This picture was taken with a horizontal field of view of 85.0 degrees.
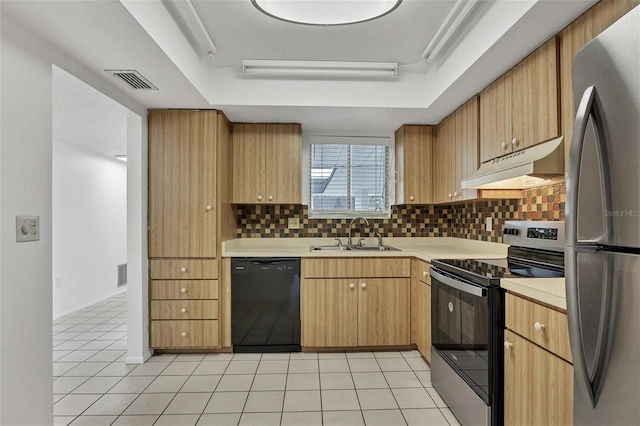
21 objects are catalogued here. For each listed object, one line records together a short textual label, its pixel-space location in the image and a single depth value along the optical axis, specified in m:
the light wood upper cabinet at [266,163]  3.21
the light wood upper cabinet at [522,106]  1.73
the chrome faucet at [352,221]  3.43
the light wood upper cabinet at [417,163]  3.29
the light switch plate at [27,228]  1.54
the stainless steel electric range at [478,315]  1.63
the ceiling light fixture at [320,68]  2.52
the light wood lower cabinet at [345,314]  2.92
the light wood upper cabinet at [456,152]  2.56
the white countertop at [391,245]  2.77
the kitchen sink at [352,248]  3.23
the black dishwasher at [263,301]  2.92
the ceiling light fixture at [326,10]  1.85
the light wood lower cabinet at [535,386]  1.24
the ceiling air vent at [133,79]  2.10
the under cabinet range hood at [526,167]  1.66
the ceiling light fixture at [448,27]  1.85
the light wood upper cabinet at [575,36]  1.38
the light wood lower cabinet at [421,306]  2.59
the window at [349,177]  3.61
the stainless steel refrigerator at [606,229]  0.83
